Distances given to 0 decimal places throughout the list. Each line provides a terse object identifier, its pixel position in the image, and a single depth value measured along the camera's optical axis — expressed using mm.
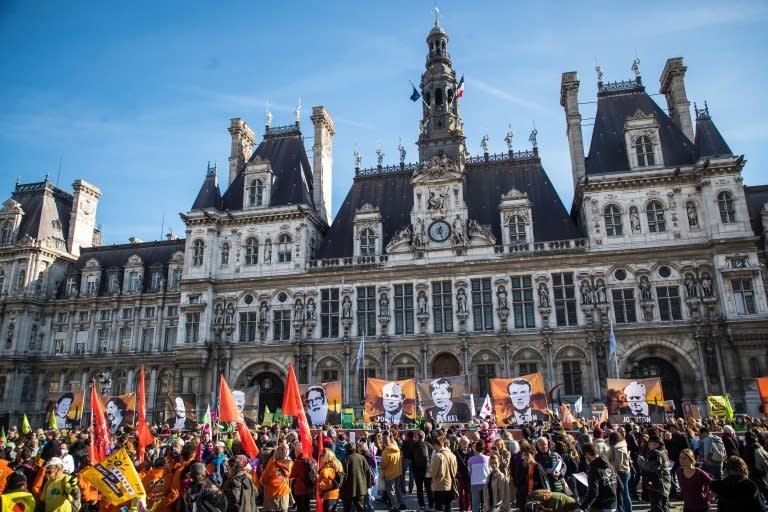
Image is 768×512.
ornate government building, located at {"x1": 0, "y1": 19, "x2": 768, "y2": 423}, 35875
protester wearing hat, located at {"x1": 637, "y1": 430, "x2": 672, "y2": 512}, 11460
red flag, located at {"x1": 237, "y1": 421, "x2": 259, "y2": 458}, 14477
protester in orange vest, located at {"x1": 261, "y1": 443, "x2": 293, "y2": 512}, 11836
